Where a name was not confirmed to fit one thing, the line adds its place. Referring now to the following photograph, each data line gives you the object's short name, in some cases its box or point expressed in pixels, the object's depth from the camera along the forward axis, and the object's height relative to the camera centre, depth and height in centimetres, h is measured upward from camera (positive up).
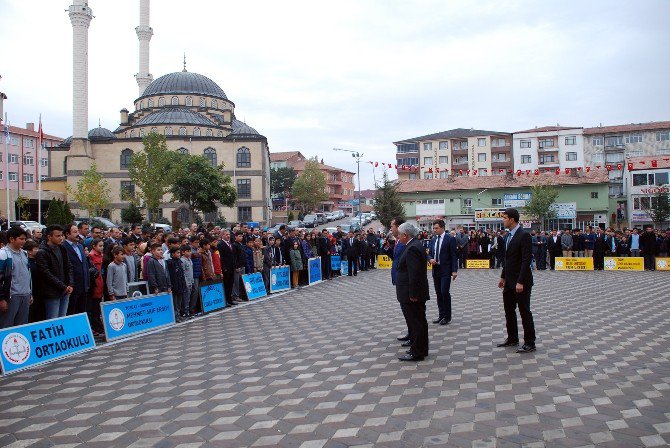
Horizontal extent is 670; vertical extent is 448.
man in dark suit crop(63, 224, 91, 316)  910 -60
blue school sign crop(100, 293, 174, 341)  938 -161
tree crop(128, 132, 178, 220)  4525 +530
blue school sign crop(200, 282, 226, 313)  1232 -163
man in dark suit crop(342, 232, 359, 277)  2219 -110
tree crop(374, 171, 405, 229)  5188 +234
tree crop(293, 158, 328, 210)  8300 +673
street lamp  4675 +638
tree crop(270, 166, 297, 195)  9612 +923
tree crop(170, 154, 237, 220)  5116 +442
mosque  6372 +1096
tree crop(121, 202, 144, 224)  4856 +159
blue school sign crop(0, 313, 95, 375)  722 -163
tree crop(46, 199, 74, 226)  3262 +116
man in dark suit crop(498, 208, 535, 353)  767 -84
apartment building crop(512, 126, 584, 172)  7250 +1068
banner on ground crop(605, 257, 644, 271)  2228 -179
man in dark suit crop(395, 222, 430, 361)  734 -94
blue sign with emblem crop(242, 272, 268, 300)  1459 -162
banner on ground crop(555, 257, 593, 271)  2259 -178
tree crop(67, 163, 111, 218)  4758 +362
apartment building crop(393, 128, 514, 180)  7706 +1103
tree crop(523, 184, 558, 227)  5091 +199
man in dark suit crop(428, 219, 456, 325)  1021 -79
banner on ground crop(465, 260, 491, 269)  2511 -191
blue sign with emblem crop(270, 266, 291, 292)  1642 -163
